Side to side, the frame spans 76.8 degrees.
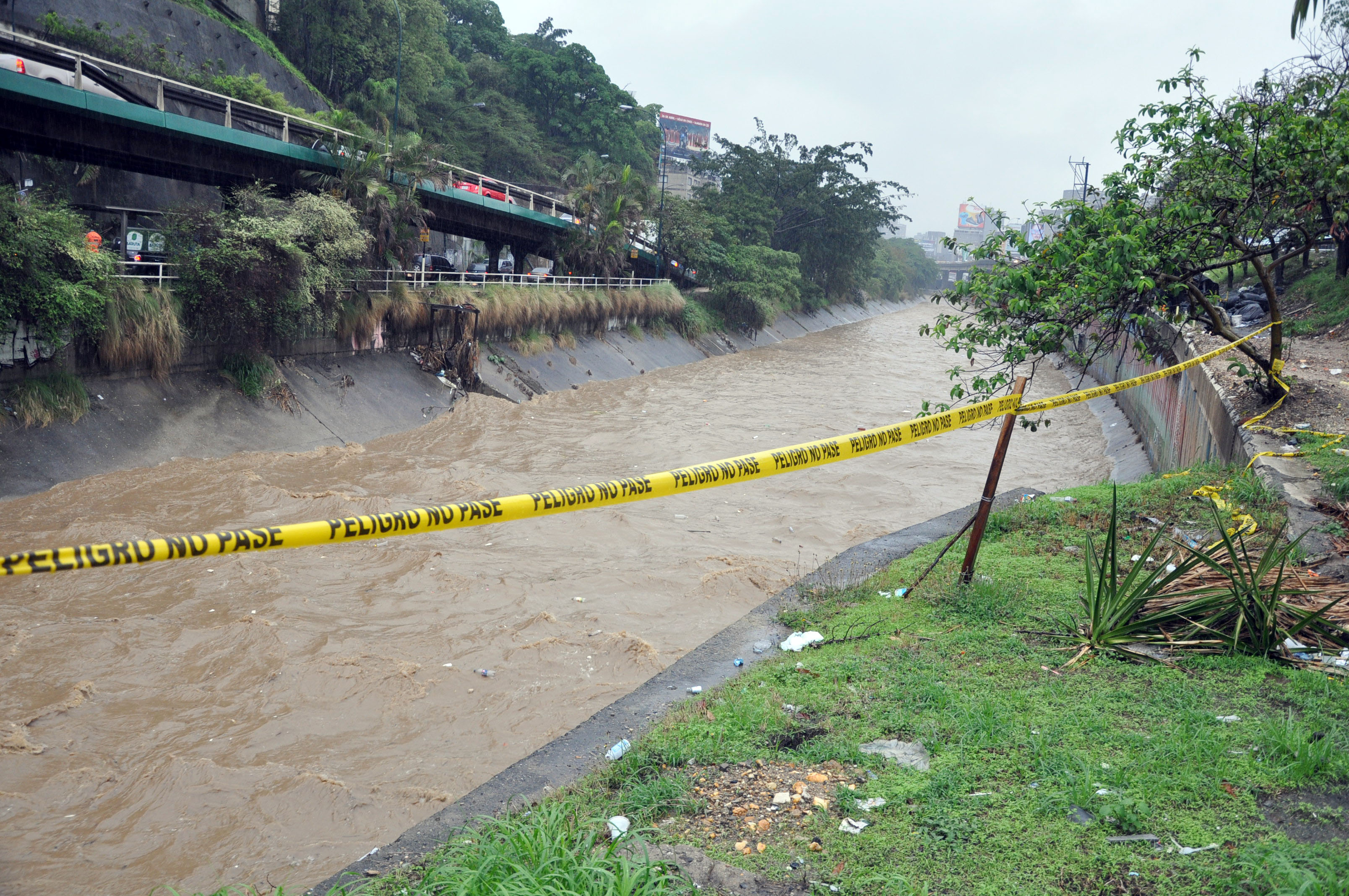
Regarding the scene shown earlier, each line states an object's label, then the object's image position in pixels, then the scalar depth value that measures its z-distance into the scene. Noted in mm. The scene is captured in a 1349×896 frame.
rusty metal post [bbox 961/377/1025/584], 6398
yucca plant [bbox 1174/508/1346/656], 5250
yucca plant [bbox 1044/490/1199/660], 5516
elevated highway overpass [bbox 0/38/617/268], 17453
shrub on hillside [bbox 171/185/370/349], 16719
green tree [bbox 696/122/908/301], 60062
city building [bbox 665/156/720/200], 104125
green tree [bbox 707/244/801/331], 44656
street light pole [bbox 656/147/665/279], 45156
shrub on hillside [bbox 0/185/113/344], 13109
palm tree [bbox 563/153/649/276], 36750
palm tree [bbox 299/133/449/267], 22656
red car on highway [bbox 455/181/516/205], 32188
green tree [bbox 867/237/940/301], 94812
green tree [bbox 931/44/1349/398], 8211
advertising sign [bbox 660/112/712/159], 137750
